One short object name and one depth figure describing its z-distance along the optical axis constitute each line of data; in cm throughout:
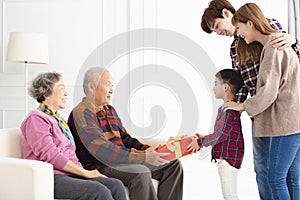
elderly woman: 248
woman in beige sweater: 254
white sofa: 230
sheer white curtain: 420
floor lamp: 402
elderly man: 275
